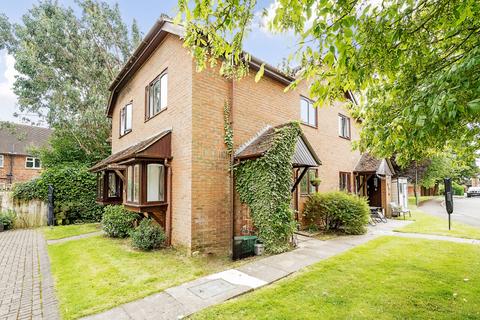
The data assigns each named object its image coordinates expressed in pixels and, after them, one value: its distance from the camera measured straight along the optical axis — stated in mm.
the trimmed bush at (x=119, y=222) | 10141
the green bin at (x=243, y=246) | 7234
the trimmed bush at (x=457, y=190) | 39488
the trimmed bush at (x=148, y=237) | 8016
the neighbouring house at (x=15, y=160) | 28828
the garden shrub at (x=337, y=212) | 10281
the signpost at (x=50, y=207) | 13547
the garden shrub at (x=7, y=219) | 12852
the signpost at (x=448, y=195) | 10941
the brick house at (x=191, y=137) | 7609
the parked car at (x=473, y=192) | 37712
